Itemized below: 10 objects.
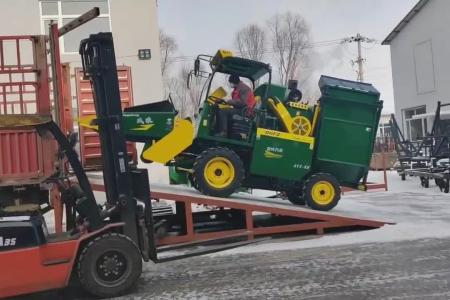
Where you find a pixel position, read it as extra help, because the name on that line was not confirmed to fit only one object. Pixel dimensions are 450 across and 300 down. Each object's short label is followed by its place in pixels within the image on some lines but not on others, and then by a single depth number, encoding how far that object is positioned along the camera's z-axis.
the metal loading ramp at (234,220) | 8.62
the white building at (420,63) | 29.05
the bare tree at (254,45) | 47.44
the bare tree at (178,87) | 35.94
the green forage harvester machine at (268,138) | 9.20
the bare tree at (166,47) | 49.84
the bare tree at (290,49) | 47.16
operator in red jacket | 9.60
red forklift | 5.43
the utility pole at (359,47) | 58.50
